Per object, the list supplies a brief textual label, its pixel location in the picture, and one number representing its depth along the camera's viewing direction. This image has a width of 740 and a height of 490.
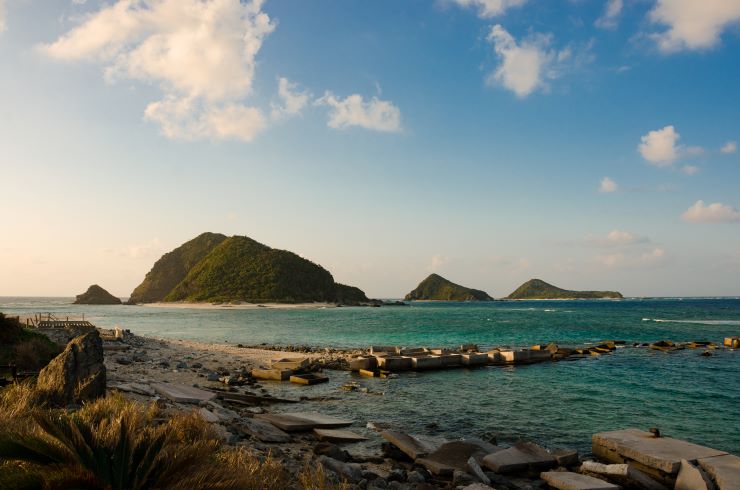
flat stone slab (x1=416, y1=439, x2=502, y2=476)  10.34
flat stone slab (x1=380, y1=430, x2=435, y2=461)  11.23
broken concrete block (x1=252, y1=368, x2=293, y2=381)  22.58
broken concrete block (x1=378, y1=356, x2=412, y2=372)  25.84
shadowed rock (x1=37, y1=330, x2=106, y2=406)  10.59
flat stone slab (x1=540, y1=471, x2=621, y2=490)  9.27
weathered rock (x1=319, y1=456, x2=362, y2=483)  9.30
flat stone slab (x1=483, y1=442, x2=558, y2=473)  10.65
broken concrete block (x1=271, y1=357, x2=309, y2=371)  24.24
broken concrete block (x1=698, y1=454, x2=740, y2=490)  9.23
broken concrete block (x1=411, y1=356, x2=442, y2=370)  26.17
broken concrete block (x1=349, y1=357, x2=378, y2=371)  25.45
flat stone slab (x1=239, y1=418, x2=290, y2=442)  11.77
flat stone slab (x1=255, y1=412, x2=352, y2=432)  13.20
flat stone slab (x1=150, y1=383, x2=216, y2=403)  14.33
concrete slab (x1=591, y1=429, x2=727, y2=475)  10.36
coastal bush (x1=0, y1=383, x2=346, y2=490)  5.09
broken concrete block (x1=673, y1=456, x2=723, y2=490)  9.39
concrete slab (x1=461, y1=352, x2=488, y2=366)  27.77
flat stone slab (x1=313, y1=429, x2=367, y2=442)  12.62
